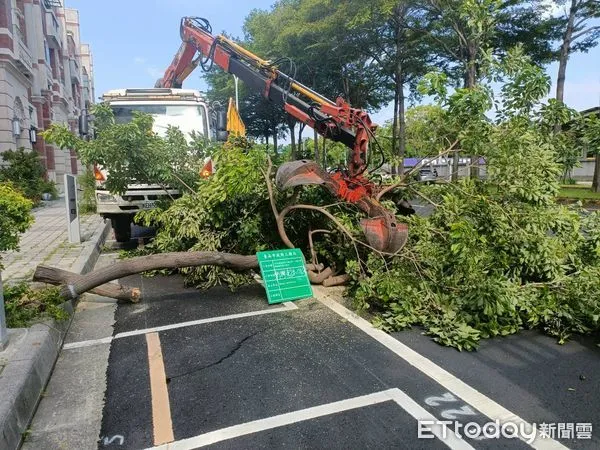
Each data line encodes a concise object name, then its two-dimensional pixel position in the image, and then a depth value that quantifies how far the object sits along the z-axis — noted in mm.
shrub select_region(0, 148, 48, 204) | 16594
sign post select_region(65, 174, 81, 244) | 7938
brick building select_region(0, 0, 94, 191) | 18109
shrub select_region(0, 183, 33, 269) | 3527
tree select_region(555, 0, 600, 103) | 16094
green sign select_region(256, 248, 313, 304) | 5027
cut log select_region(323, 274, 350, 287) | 5574
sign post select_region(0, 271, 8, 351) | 3186
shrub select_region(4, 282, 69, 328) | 3773
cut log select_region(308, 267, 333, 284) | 5586
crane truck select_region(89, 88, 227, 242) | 7852
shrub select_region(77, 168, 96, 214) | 12293
